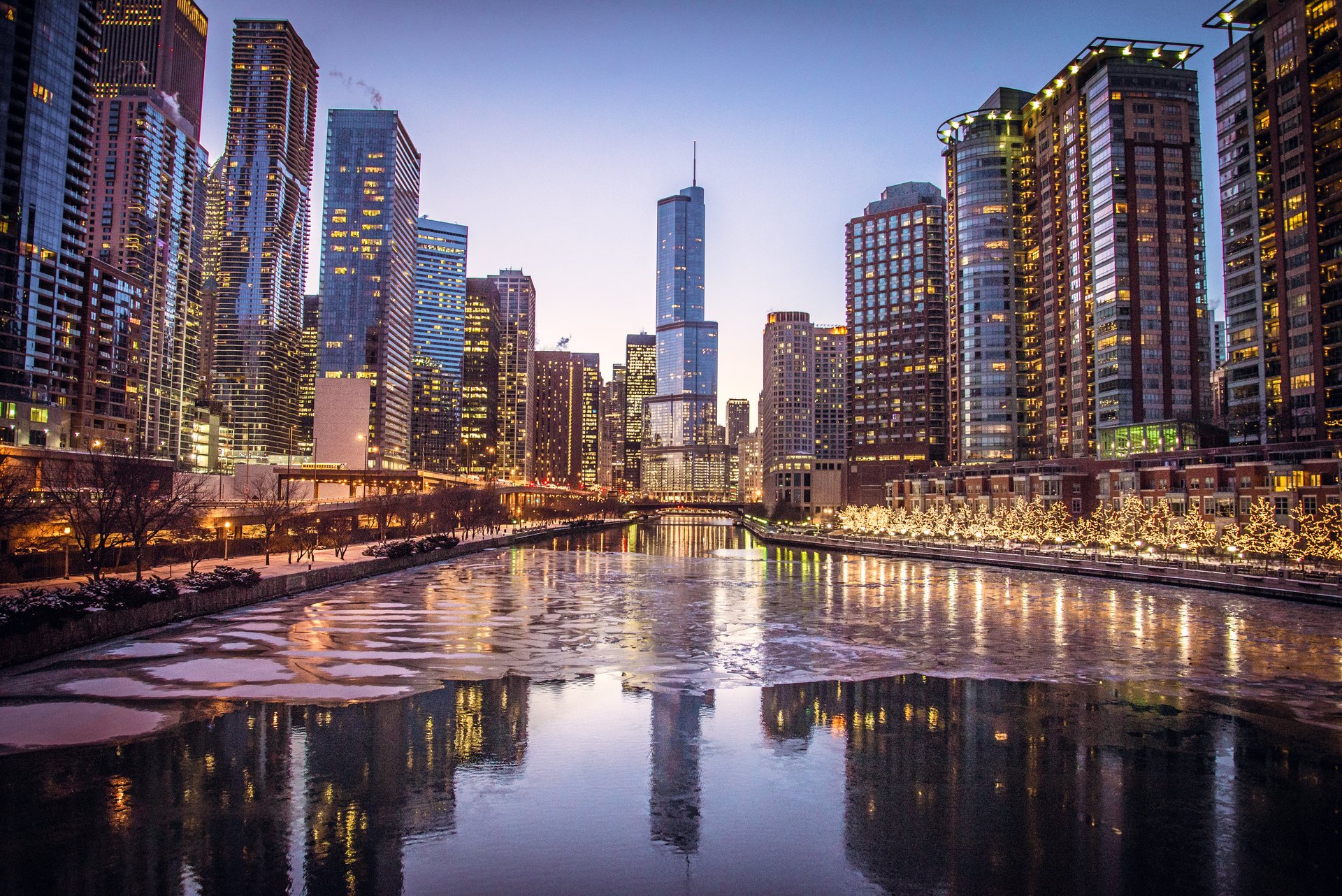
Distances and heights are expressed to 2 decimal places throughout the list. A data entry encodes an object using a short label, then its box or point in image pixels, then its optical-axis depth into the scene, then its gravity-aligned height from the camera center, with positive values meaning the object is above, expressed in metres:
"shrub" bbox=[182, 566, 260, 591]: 38.19 -4.61
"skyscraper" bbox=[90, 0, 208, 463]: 183.15 +13.20
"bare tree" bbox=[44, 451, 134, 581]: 44.34 -1.50
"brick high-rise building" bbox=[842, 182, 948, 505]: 191.00 +6.77
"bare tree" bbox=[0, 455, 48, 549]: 41.06 -1.23
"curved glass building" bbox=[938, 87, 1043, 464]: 163.62 +41.13
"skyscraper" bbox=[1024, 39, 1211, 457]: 133.75 +42.95
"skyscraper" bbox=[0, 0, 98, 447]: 130.75 +49.20
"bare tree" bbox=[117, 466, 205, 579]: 45.06 -1.40
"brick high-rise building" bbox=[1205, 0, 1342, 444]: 105.62 +39.80
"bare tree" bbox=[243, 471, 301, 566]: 62.38 -1.97
